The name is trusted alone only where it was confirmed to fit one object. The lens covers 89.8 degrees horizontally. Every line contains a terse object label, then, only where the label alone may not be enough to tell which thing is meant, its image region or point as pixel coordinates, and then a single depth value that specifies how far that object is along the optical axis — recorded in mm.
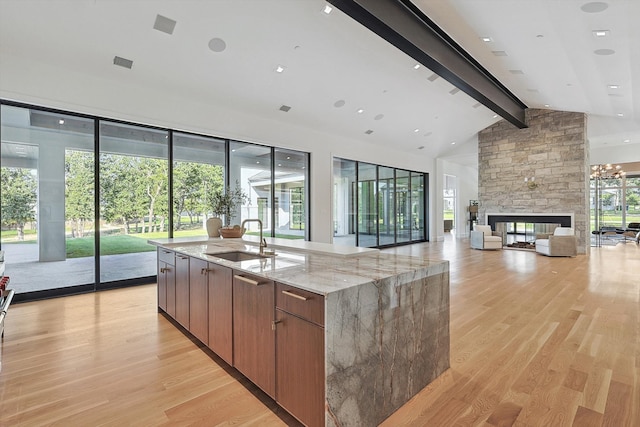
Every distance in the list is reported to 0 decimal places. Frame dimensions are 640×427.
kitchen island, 1584
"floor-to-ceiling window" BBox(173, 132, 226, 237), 5684
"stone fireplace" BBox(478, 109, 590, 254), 8922
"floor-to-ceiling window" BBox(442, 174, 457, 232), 14655
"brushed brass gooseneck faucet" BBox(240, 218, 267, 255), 2838
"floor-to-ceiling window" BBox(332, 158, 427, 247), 8781
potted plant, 4027
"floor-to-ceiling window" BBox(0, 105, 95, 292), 4266
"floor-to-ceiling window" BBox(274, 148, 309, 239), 7215
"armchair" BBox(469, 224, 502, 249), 9406
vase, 4172
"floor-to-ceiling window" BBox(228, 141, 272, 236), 6383
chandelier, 10953
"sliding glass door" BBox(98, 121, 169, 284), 4996
